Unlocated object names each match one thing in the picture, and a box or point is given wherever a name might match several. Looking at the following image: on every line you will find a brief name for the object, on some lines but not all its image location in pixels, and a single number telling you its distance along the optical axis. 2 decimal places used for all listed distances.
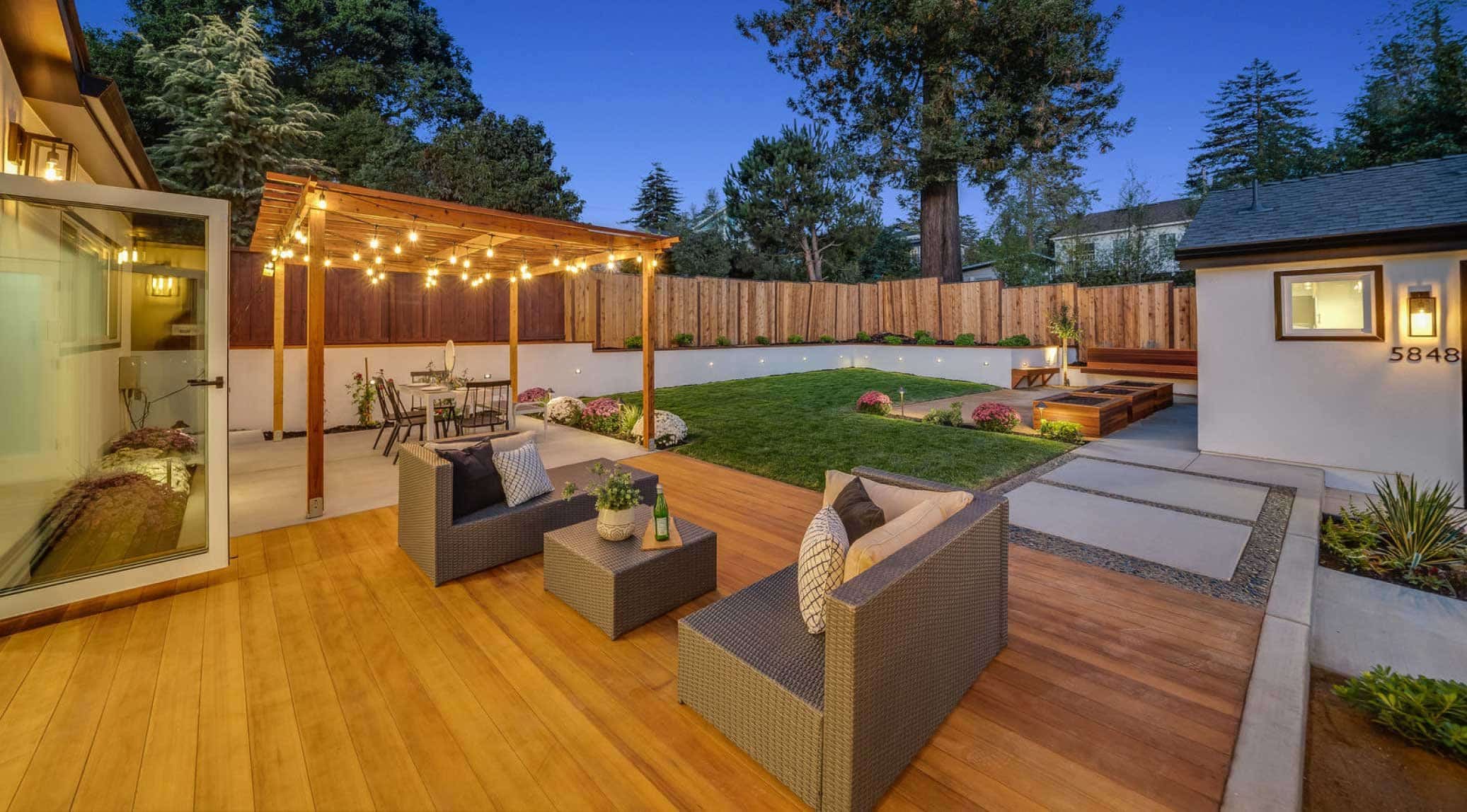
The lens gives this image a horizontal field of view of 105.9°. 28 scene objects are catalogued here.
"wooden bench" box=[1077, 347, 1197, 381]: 10.91
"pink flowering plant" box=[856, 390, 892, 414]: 8.76
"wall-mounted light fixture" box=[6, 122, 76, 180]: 3.28
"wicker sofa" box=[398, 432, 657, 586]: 2.98
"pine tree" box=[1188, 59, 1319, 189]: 19.22
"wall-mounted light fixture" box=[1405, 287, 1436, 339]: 4.93
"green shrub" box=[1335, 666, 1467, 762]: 1.88
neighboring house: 16.41
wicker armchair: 1.48
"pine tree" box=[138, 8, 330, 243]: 11.88
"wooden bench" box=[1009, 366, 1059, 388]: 11.96
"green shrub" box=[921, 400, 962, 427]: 7.83
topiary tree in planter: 12.19
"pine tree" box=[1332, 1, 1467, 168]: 12.35
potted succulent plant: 2.75
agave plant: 3.36
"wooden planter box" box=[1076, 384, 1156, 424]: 8.38
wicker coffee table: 2.49
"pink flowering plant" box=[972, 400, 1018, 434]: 7.52
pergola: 4.16
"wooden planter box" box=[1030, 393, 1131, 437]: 7.07
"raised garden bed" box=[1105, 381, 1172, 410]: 9.46
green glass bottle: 2.70
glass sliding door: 2.88
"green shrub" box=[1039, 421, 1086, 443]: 6.91
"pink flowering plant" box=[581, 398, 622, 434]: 7.32
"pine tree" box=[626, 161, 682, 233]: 24.66
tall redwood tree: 12.52
